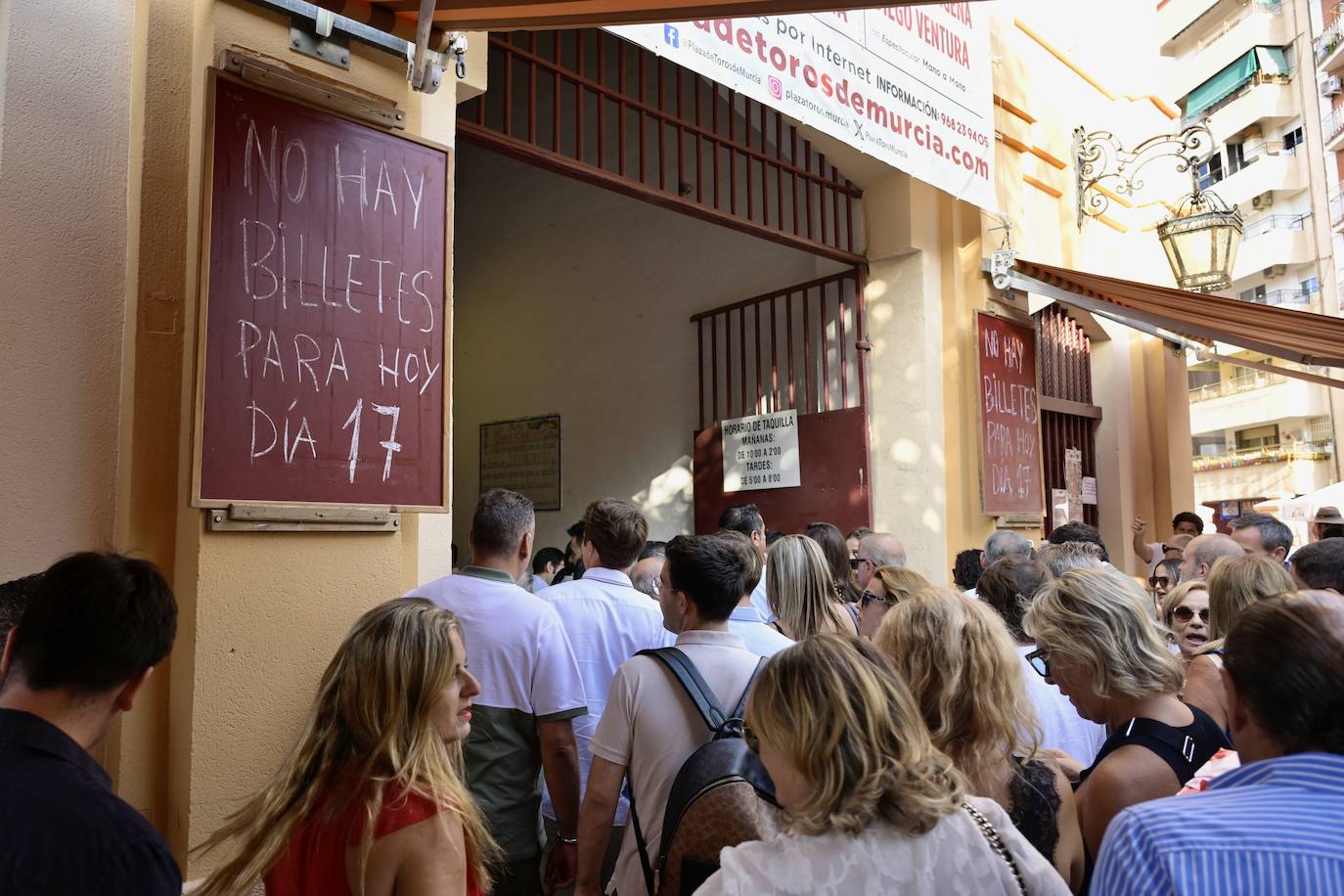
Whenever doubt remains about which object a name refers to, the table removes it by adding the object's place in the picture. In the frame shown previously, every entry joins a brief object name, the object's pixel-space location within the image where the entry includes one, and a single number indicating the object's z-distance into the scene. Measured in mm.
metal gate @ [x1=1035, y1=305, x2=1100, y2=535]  8562
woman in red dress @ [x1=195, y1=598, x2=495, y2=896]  1601
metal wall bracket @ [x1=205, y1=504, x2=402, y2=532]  3006
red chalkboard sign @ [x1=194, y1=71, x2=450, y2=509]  3068
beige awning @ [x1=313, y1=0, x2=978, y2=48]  3084
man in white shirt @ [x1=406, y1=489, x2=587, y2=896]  2758
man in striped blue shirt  1104
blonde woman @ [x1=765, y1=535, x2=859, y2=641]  3498
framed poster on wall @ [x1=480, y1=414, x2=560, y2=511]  8883
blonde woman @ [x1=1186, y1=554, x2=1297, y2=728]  2770
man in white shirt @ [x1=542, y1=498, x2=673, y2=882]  3221
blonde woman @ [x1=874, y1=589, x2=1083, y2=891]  1954
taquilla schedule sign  7215
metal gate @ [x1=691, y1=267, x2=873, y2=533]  7000
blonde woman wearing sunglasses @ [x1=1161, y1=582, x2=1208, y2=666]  3420
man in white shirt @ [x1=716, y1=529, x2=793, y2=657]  2868
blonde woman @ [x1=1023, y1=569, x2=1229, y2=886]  2039
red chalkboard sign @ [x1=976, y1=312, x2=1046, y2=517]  7227
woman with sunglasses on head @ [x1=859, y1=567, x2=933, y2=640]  3453
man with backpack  2363
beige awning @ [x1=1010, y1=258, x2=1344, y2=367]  5797
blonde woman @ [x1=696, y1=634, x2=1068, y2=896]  1392
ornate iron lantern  6906
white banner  4664
